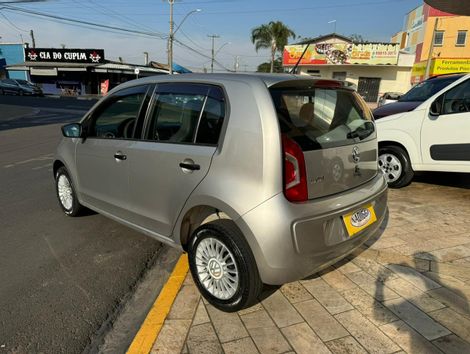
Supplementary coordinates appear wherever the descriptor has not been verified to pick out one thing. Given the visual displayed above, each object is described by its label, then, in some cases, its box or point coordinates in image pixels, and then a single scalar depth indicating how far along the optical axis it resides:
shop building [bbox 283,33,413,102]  30.47
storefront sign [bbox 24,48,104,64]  44.16
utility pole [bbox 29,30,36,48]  57.28
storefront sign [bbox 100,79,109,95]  43.29
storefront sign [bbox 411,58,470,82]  29.22
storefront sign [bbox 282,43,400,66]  30.25
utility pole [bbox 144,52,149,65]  57.16
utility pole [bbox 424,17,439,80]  25.47
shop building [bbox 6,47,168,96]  43.91
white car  5.20
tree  46.47
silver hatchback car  2.50
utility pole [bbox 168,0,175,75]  33.62
